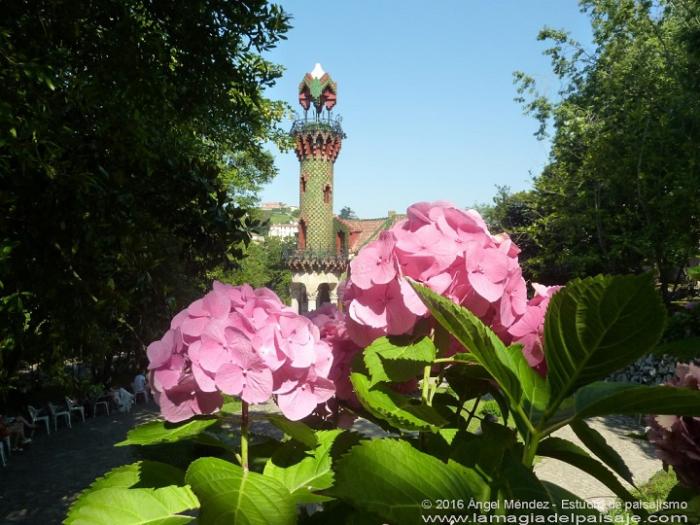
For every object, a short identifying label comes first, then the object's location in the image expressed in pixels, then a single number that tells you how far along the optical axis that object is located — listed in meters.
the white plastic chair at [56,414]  15.13
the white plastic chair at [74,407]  15.81
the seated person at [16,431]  12.34
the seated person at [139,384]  17.70
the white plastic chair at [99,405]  16.66
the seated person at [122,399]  16.94
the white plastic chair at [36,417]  14.16
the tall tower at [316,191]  32.50
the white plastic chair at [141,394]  18.05
